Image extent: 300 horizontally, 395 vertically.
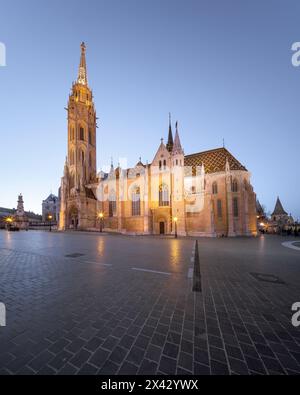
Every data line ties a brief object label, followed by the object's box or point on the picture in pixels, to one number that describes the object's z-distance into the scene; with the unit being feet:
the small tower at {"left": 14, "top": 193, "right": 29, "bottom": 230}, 206.61
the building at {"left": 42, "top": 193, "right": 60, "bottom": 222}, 276.16
